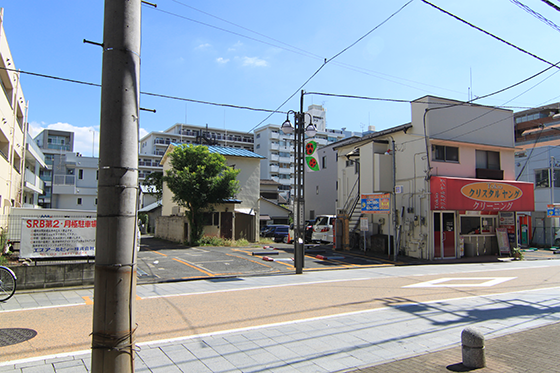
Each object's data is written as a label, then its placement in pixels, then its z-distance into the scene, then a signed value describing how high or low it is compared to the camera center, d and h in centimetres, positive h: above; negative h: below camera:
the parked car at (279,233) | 2786 -143
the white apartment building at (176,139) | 7044 +1494
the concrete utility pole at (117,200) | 280 +10
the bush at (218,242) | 2388 -184
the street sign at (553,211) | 2525 +29
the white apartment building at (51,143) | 4884 +1015
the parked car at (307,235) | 2622 -149
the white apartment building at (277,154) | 6738 +1077
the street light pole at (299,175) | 1345 +144
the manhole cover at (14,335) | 566 -195
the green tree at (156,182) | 3709 +328
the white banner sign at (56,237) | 1009 -69
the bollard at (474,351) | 478 -174
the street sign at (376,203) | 1913 +59
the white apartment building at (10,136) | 1783 +424
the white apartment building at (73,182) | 4462 +378
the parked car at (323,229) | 2464 -101
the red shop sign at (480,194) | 1838 +106
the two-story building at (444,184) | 1902 +163
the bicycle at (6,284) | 813 -156
